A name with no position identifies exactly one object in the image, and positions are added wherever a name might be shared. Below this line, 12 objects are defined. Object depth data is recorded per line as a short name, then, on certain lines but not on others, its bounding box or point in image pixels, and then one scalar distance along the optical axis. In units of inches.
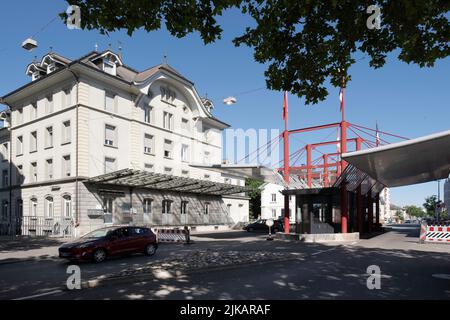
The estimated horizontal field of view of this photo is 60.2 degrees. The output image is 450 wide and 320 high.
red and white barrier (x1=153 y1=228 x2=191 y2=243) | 922.1
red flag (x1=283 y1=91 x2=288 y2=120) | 1070.4
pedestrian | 910.4
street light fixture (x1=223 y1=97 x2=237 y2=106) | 896.3
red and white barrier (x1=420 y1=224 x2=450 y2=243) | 855.7
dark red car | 550.9
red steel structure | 960.3
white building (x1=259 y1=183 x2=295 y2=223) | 2571.4
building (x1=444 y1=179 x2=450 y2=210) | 2276.1
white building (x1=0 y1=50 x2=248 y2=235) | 1165.1
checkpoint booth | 712.4
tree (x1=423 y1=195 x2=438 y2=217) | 4288.9
